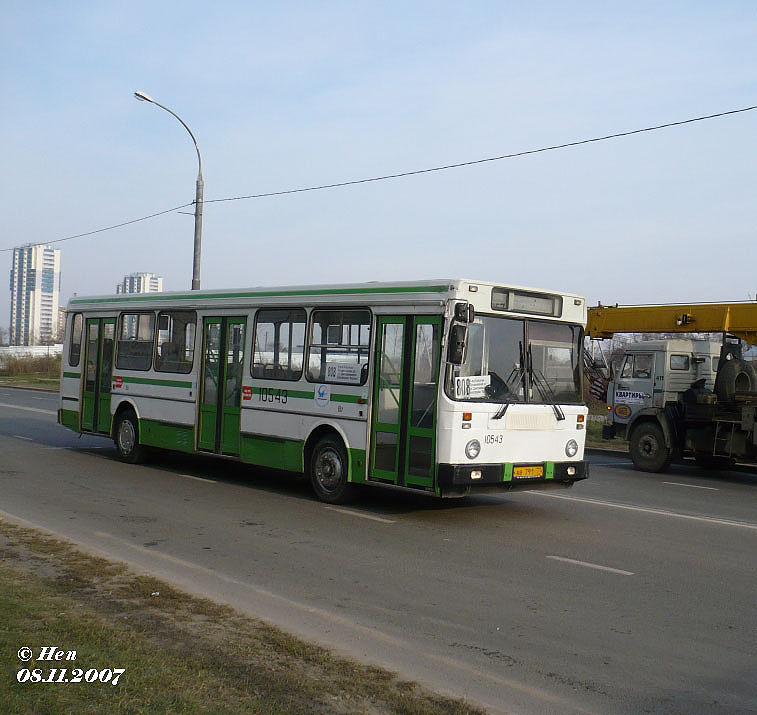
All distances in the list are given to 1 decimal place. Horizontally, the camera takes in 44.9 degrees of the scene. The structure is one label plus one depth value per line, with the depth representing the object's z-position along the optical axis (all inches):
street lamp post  933.2
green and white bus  418.6
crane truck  714.2
